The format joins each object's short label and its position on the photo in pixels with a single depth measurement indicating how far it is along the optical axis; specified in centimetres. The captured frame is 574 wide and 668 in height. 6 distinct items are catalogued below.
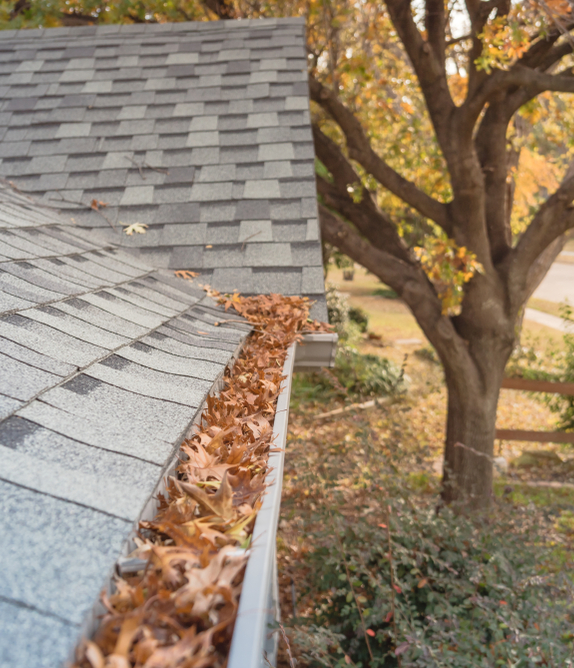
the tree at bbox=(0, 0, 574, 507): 478
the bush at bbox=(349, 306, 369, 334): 1441
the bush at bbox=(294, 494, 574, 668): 264
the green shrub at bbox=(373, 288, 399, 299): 2005
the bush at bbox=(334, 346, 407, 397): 990
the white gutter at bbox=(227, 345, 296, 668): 80
